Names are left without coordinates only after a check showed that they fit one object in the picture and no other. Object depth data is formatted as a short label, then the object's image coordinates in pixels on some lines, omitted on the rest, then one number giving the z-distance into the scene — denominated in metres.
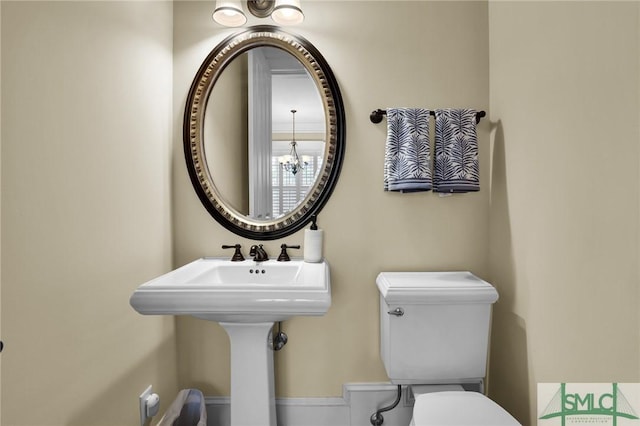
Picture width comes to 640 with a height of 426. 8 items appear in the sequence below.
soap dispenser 1.48
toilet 1.29
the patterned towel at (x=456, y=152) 1.41
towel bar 1.47
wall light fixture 1.45
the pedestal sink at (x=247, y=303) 1.05
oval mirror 1.56
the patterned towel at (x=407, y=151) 1.39
